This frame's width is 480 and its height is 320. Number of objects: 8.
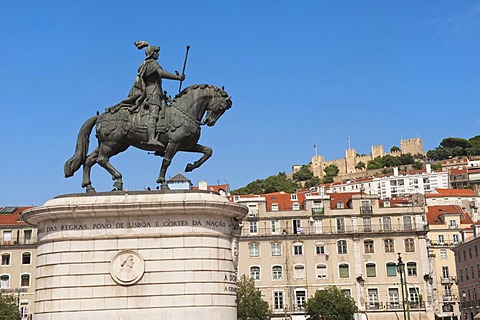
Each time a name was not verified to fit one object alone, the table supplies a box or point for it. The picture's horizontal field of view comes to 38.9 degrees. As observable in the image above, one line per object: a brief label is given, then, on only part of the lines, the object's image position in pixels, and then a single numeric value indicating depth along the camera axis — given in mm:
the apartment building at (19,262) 61906
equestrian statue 20312
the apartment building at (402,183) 139375
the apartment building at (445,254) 76062
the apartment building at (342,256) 62094
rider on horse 20391
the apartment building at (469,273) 65688
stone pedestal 18547
